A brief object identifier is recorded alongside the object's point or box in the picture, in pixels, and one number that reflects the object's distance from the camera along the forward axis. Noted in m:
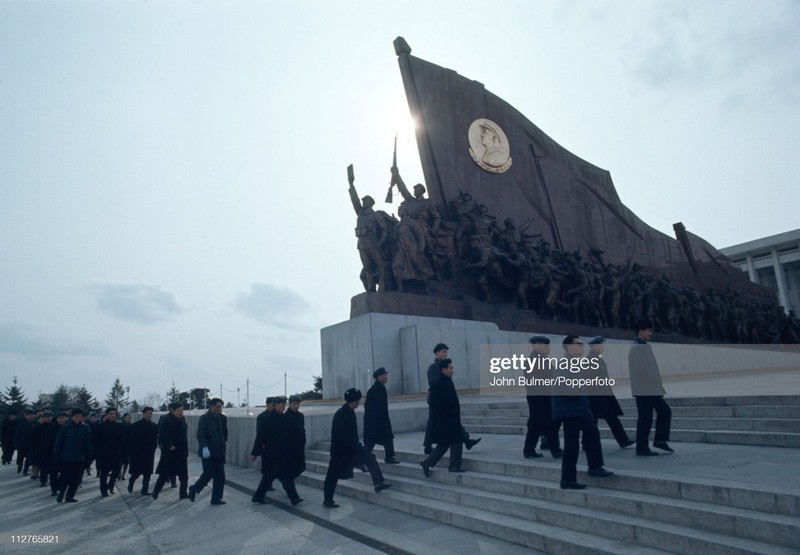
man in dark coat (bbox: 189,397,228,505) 6.28
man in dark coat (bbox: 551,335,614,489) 4.11
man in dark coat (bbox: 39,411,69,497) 7.75
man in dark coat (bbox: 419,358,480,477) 5.25
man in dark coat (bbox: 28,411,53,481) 9.30
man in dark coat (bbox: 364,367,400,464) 5.97
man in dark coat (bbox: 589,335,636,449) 5.21
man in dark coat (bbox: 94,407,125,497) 7.64
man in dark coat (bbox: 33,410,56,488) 8.59
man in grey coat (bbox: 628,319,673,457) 4.80
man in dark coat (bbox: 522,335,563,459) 5.23
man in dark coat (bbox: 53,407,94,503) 7.17
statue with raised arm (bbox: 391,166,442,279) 14.01
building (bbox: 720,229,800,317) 47.56
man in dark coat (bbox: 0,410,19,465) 11.82
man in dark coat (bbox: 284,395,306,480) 6.01
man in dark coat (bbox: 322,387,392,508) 5.45
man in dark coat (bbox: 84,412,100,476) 8.45
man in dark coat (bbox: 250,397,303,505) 5.92
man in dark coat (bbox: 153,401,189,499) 7.08
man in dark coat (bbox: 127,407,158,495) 7.47
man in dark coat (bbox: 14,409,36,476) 10.62
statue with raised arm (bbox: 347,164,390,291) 13.50
